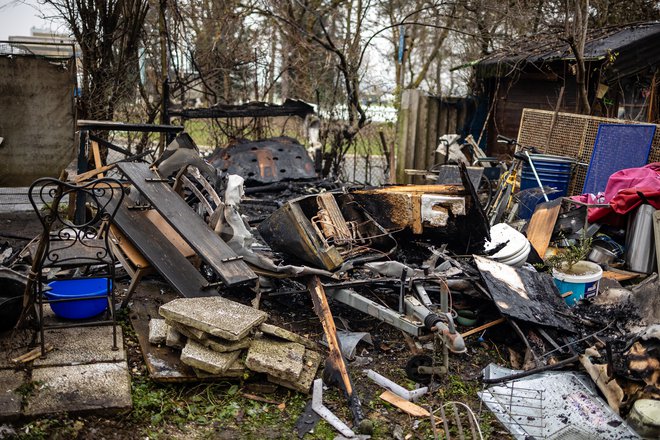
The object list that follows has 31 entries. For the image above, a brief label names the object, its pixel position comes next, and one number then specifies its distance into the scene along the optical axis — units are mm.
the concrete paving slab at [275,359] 4203
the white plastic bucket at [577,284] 5895
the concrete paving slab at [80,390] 3674
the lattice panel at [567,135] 8742
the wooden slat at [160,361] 4172
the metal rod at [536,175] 8219
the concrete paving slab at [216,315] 4137
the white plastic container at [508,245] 6113
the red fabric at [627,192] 6824
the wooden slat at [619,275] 6578
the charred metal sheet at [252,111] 9555
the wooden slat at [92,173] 6262
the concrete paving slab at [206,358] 4094
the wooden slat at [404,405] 4199
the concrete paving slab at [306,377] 4297
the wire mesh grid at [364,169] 11383
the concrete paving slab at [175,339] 4375
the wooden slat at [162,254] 5137
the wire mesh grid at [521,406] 4086
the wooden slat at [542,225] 7199
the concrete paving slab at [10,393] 3535
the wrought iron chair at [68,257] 3924
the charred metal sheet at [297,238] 5316
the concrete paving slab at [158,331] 4492
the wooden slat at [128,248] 5164
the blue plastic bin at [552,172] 8695
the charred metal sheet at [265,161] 9227
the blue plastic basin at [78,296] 4617
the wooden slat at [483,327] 5281
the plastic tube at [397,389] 4371
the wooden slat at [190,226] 4871
